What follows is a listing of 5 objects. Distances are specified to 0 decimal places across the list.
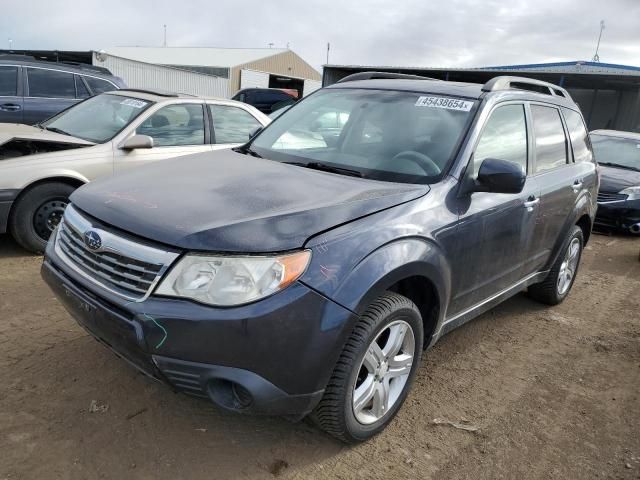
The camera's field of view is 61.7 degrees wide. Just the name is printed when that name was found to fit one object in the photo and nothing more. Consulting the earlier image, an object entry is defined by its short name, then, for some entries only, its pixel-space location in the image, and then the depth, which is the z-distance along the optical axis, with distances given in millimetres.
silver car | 4812
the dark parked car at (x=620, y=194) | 8117
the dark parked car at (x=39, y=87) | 7973
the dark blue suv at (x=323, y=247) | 2148
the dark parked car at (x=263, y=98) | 19531
